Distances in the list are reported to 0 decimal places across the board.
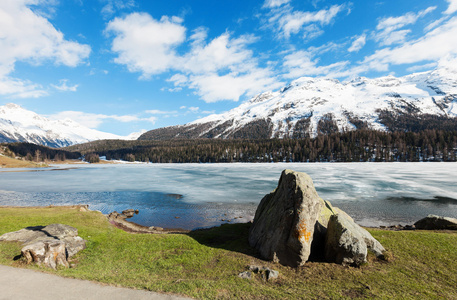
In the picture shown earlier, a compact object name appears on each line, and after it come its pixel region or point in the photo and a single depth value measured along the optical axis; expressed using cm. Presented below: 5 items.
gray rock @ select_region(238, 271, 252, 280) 1138
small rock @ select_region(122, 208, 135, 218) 3262
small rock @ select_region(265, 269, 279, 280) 1128
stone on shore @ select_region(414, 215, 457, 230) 1955
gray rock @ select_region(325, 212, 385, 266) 1212
